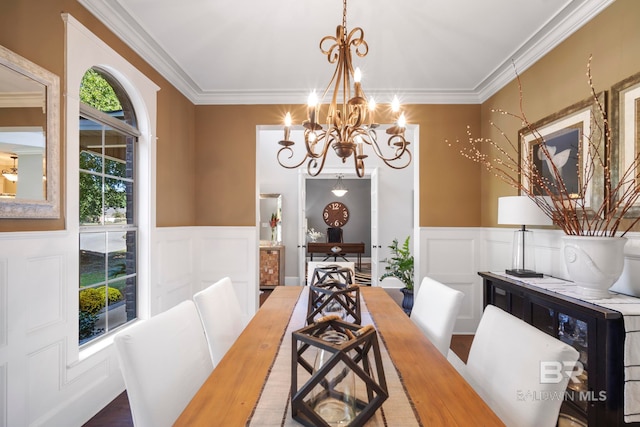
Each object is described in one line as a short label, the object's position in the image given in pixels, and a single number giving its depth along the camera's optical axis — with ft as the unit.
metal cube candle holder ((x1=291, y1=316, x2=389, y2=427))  2.57
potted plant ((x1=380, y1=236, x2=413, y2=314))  12.75
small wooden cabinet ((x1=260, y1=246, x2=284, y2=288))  18.93
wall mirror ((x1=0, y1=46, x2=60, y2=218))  4.89
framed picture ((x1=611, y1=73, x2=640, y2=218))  5.68
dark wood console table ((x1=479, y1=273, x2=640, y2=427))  4.67
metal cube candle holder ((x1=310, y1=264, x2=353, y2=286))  6.14
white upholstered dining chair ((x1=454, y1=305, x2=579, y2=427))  3.14
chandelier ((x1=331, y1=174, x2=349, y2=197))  28.81
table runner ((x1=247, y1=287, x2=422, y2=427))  2.78
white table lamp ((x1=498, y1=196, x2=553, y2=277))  7.25
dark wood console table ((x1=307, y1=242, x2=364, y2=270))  23.80
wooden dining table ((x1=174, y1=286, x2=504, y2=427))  2.85
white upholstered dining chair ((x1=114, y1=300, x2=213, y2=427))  3.30
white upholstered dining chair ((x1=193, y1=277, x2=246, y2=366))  5.20
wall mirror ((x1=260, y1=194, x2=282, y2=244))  20.68
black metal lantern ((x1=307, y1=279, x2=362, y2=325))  4.81
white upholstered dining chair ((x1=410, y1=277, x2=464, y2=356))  5.31
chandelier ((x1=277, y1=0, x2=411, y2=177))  5.19
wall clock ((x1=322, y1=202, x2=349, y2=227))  32.76
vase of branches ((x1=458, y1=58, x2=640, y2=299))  5.26
